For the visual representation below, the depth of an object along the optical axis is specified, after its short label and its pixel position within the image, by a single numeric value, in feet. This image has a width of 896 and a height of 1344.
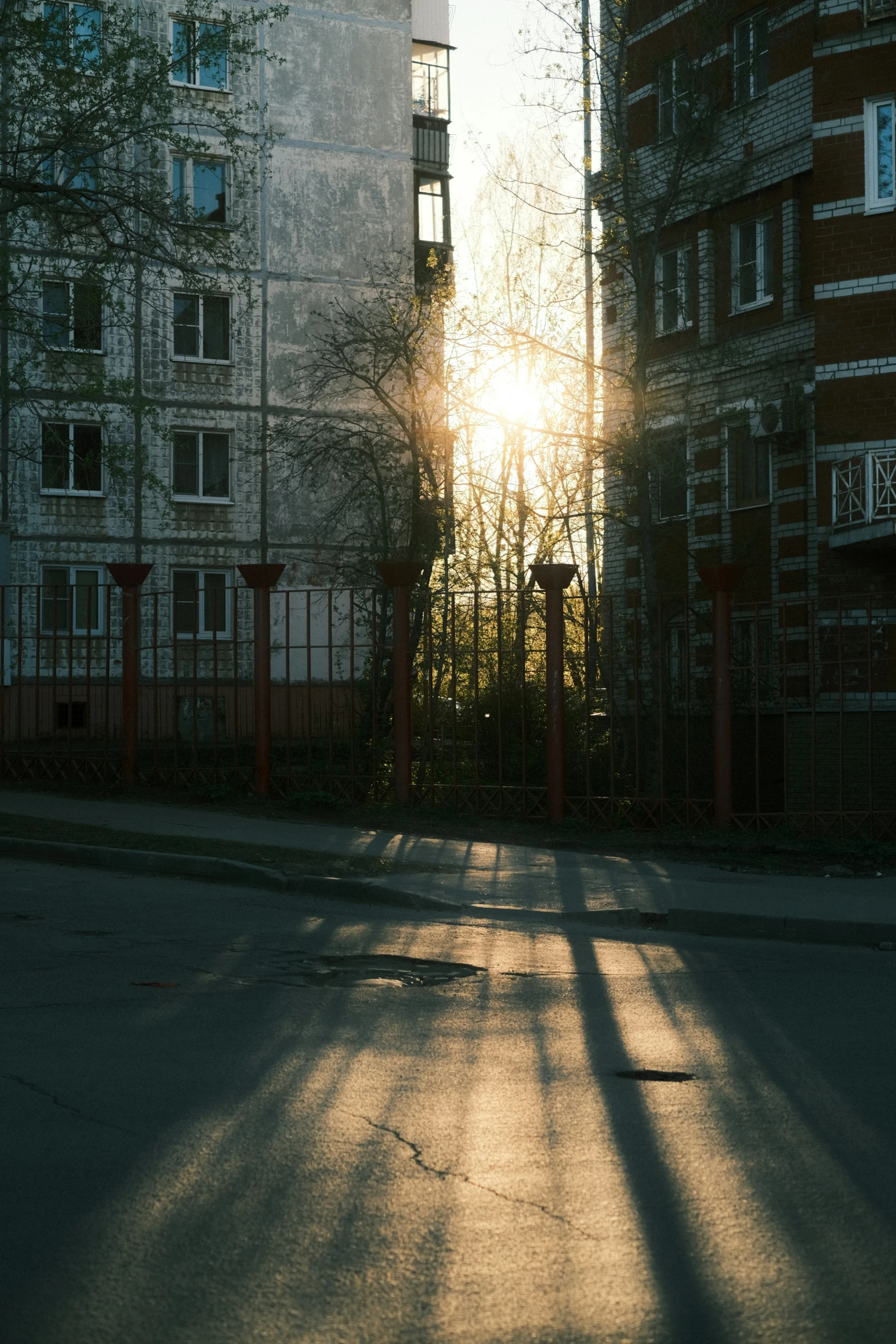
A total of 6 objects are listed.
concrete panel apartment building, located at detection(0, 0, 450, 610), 124.98
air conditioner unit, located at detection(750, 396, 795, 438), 77.66
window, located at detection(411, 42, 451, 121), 147.13
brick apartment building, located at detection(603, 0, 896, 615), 74.08
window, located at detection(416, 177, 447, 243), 147.23
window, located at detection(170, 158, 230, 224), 132.16
